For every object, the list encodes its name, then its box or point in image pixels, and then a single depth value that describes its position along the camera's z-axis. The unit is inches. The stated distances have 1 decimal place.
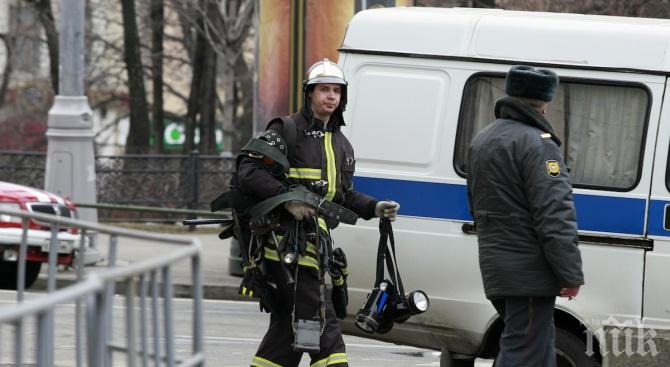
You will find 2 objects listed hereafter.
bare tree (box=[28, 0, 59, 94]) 2709.2
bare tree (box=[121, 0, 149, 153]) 2554.1
